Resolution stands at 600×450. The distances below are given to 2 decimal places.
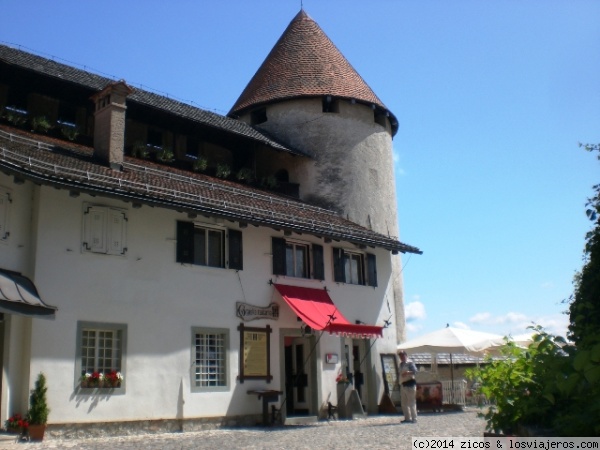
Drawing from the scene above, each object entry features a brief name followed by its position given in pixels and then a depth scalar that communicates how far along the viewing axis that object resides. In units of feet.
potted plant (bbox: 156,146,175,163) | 71.77
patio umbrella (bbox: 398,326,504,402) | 74.12
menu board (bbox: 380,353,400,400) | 71.51
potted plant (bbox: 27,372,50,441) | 42.37
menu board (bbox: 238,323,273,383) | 56.65
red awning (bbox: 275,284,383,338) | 58.21
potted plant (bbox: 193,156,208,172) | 74.33
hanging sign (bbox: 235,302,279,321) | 56.95
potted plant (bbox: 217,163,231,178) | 75.36
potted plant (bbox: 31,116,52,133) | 63.98
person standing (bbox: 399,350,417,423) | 55.90
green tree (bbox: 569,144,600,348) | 18.43
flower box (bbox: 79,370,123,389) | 46.26
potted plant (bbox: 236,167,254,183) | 77.12
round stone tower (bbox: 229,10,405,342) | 83.87
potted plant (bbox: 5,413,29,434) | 41.96
